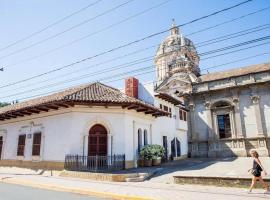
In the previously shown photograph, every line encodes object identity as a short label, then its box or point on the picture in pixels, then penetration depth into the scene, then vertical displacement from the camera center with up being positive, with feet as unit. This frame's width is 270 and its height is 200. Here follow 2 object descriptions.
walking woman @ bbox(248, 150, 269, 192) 27.91 -3.41
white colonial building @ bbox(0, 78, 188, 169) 50.44 +4.42
